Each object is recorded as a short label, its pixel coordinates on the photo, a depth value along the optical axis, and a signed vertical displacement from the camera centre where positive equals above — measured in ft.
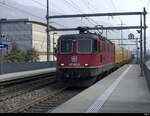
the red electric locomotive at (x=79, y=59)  65.10 -0.55
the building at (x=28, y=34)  337.11 +19.90
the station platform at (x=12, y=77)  82.12 -4.88
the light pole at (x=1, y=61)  98.14 -1.39
